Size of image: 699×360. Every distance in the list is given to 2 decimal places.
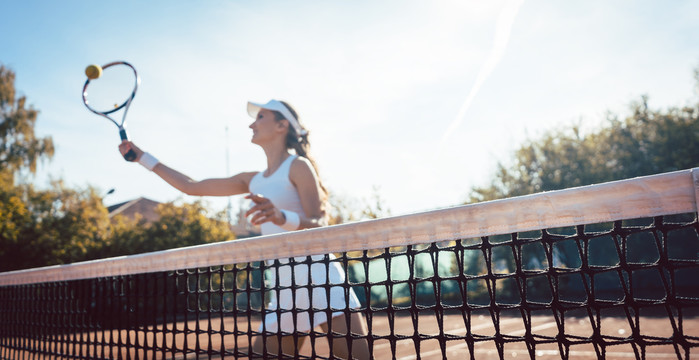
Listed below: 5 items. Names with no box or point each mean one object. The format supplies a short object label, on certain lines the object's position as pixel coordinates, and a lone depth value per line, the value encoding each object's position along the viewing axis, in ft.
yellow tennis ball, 14.01
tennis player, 7.62
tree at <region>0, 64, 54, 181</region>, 68.95
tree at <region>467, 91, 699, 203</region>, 54.70
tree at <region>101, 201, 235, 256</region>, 54.54
